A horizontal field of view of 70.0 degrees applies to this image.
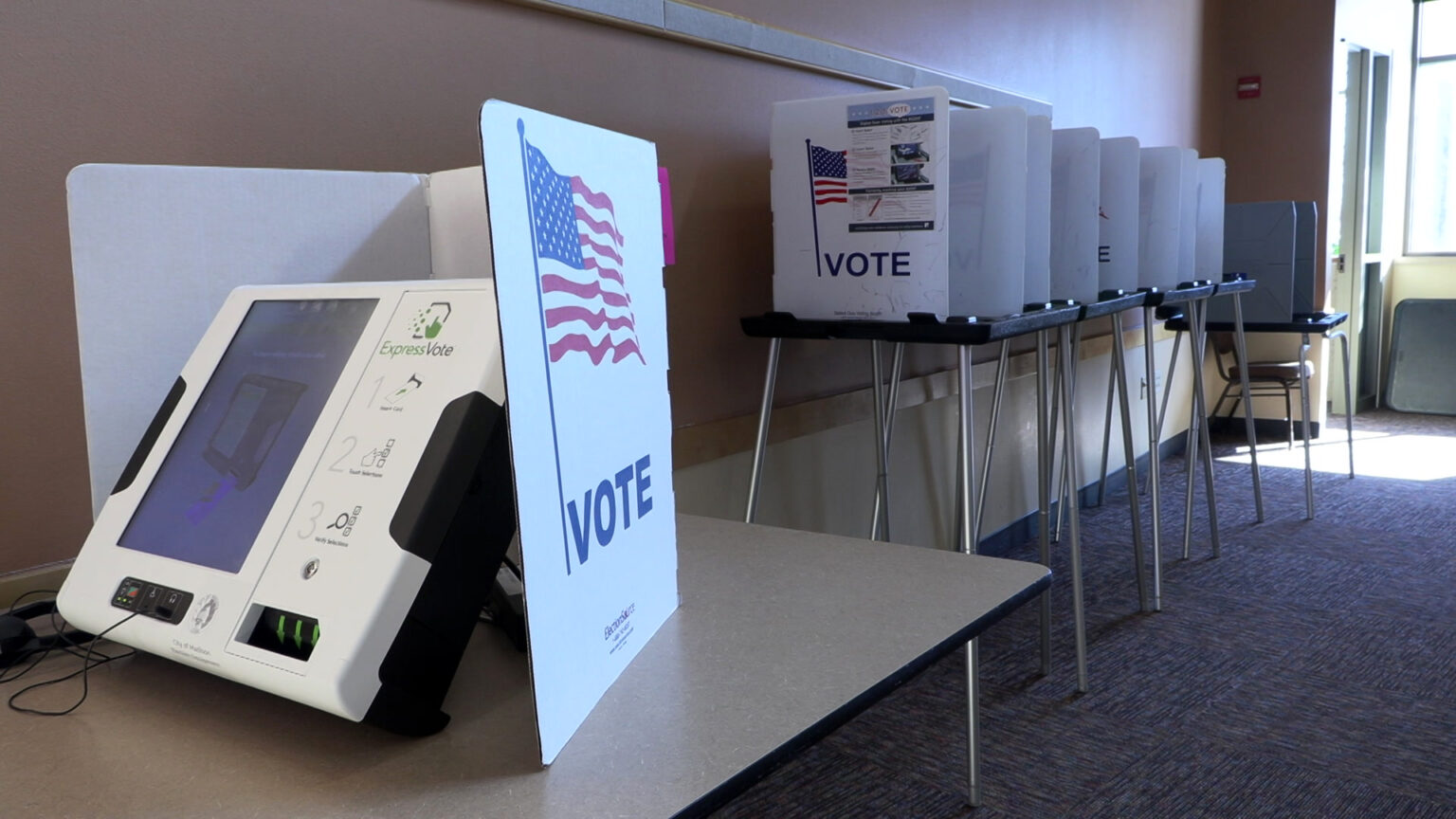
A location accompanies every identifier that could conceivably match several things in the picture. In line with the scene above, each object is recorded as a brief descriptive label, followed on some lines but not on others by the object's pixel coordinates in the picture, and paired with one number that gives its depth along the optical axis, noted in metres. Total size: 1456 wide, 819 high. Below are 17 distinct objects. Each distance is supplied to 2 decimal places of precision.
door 5.64
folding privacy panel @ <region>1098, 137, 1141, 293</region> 2.73
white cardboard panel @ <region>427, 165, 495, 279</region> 1.10
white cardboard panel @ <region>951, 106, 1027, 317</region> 2.06
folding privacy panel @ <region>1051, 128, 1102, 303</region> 2.53
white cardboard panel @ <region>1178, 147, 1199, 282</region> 3.14
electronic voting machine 0.68
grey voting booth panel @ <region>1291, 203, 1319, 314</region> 4.25
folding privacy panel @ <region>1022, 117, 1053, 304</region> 2.19
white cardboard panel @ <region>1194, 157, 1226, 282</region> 3.40
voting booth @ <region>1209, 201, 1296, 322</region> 3.93
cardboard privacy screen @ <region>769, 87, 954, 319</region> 1.93
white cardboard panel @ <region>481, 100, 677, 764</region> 0.61
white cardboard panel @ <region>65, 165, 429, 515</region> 0.90
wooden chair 4.81
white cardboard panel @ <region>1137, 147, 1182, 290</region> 2.99
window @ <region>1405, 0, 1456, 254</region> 5.97
